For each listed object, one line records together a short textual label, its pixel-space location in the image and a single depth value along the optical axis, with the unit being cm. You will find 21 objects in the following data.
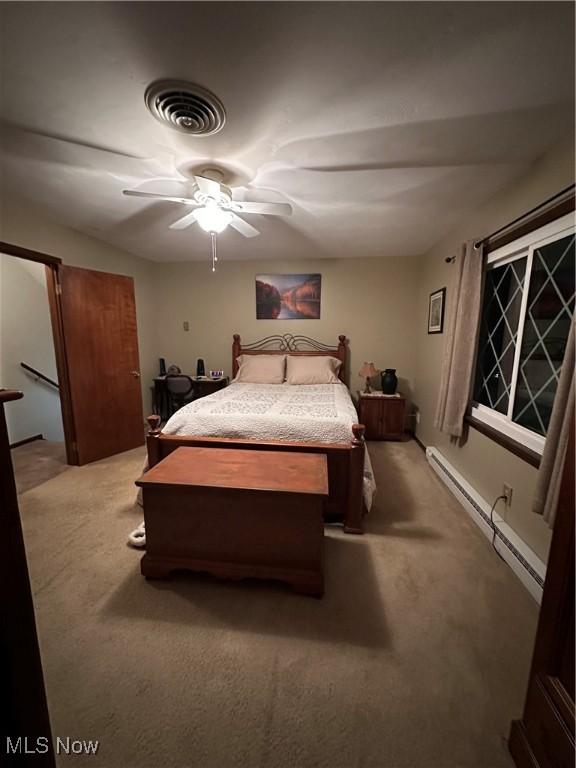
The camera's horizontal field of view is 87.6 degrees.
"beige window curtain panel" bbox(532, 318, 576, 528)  132
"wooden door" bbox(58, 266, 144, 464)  295
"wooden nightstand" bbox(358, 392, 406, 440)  368
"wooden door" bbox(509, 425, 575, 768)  82
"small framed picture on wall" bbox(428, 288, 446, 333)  314
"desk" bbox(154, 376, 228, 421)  423
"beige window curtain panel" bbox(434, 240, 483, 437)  231
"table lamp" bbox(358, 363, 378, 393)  380
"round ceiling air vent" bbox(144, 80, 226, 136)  122
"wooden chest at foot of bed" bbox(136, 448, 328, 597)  152
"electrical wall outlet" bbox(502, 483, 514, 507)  188
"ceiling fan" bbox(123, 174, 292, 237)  179
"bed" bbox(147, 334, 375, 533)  203
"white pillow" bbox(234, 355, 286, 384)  380
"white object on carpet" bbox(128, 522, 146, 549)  191
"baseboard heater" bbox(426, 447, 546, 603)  158
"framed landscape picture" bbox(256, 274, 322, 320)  414
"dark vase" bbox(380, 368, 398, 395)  386
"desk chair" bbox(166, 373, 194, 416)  391
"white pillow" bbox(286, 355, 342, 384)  371
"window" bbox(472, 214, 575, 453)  169
